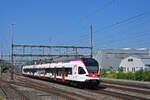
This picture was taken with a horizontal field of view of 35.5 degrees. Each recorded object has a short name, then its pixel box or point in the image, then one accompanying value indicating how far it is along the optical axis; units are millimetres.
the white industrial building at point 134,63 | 54219
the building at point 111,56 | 77538
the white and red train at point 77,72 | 20656
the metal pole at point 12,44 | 39459
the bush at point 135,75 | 31828
